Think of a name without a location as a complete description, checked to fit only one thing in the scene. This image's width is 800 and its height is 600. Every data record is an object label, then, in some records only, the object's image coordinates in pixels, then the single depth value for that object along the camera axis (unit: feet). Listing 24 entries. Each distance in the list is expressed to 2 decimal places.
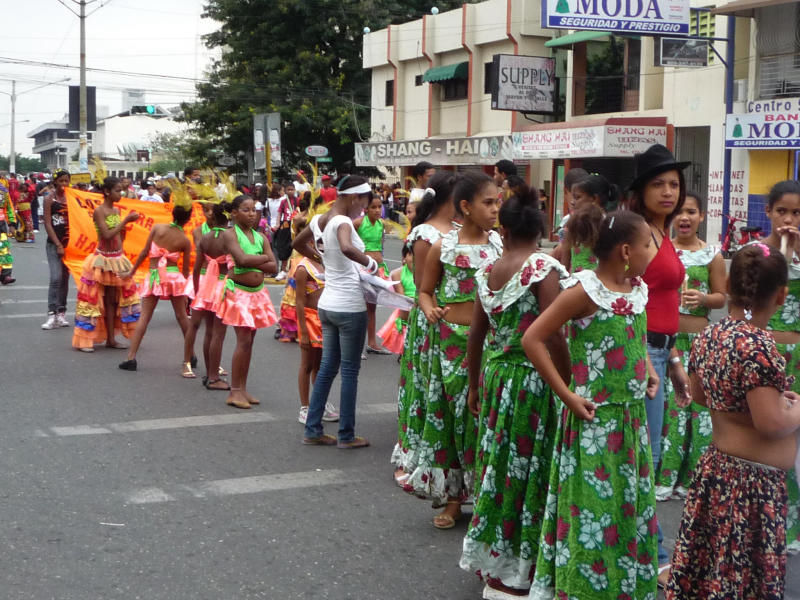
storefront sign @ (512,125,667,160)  88.38
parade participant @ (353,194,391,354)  36.83
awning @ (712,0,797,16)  71.00
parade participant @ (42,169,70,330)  42.83
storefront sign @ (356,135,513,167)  108.06
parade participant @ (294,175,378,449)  23.26
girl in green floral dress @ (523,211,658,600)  13.26
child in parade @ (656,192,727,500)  20.45
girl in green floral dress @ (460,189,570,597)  14.80
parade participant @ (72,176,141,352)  37.83
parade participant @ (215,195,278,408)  28.68
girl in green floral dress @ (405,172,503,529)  18.10
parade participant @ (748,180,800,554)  17.83
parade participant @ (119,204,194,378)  35.14
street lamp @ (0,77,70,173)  281.95
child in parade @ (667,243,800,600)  11.88
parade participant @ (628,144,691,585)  16.06
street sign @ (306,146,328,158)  101.80
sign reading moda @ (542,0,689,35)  67.05
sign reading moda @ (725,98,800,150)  72.28
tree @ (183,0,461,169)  139.33
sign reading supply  100.83
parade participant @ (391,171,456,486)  19.45
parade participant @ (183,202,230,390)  30.89
